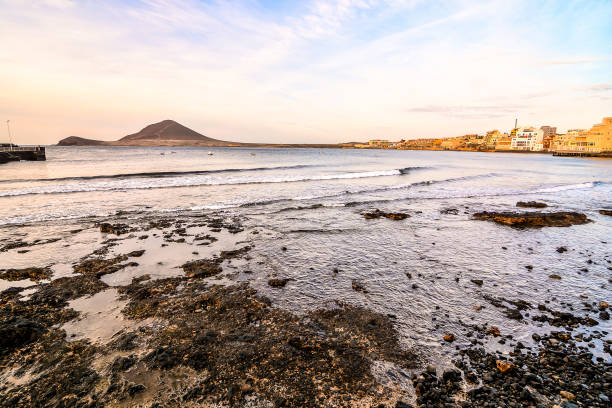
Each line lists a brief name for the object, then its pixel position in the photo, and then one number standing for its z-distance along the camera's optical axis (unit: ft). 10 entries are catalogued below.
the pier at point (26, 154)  165.19
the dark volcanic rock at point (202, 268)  26.09
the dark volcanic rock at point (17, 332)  16.14
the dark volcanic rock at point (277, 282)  24.36
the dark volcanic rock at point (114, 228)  37.78
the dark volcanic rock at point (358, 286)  23.85
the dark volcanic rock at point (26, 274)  24.35
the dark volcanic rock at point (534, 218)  45.62
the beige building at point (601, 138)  385.11
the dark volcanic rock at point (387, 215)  49.49
